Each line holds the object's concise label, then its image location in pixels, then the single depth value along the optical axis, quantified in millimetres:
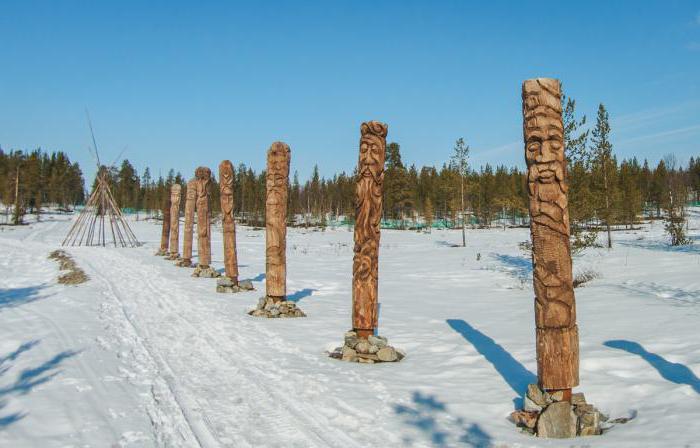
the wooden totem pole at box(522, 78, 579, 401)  4949
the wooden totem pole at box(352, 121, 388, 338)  7930
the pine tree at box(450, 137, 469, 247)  41000
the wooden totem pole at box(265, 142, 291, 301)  10898
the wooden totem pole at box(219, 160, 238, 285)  14094
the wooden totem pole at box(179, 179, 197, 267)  21406
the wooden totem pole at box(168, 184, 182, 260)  24227
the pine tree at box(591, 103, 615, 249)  28309
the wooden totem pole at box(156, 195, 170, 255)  25984
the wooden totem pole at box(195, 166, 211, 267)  17641
